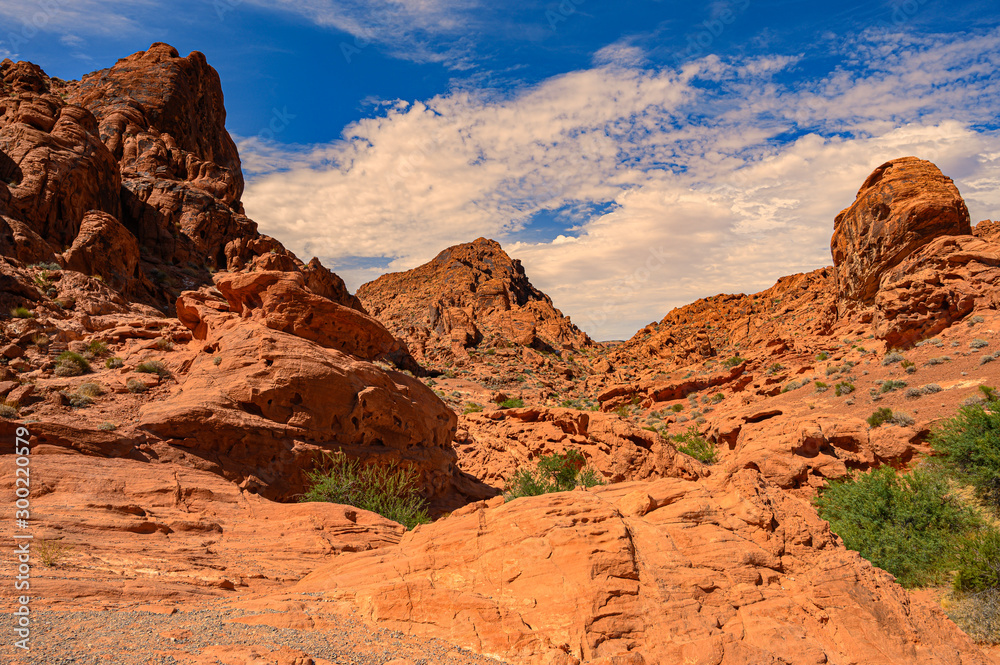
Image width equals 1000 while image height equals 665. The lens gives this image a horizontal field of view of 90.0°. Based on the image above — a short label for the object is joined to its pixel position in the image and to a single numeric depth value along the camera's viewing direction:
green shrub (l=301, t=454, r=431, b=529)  12.77
